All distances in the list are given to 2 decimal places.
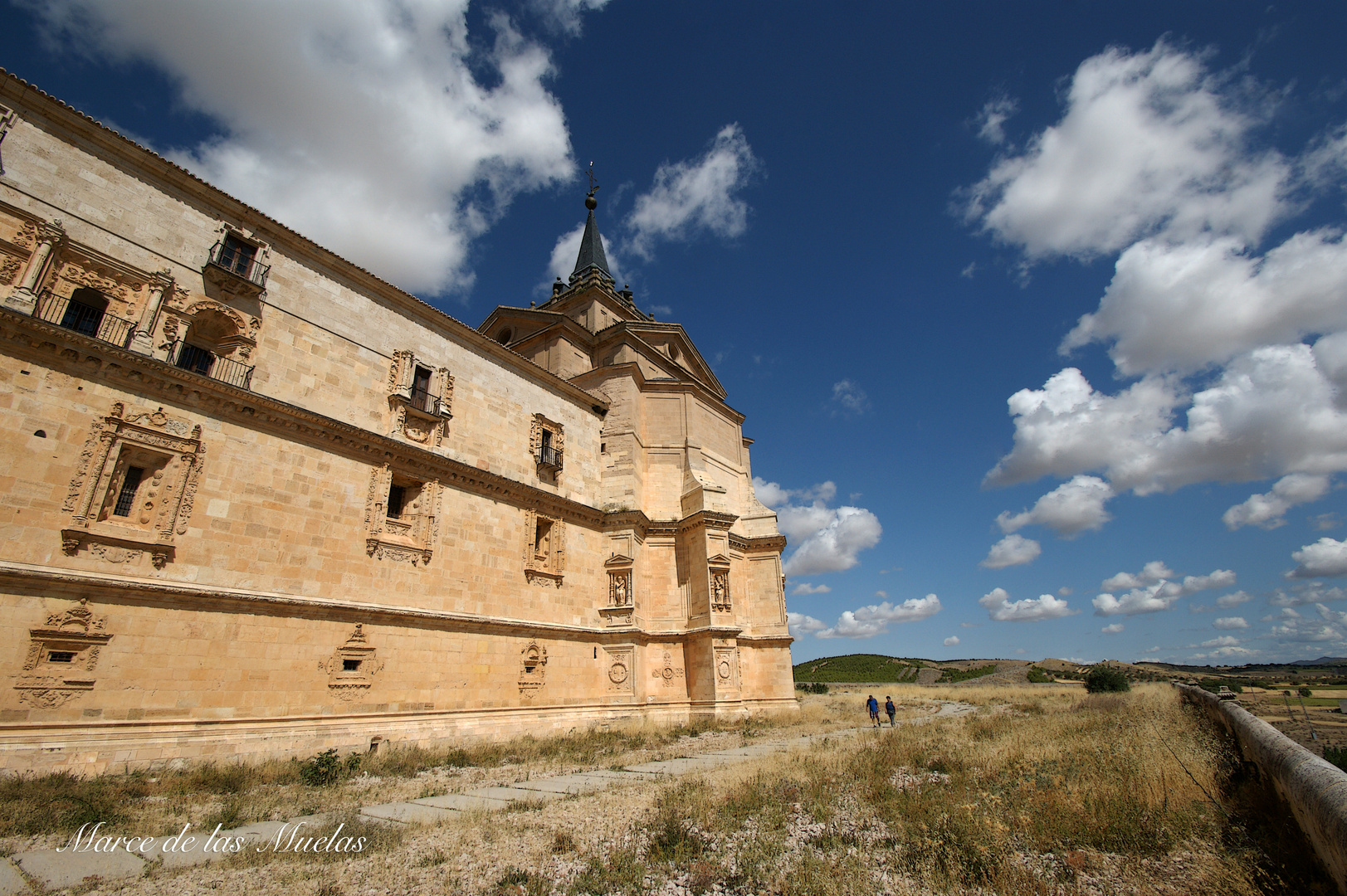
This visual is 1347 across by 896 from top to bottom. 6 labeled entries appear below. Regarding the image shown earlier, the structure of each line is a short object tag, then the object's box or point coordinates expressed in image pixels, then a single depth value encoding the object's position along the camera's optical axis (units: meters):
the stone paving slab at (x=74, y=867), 5.37
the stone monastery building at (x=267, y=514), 10.15
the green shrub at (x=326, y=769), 10.29
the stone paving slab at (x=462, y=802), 8.32
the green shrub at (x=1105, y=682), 33.28
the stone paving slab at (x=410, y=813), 7.62
